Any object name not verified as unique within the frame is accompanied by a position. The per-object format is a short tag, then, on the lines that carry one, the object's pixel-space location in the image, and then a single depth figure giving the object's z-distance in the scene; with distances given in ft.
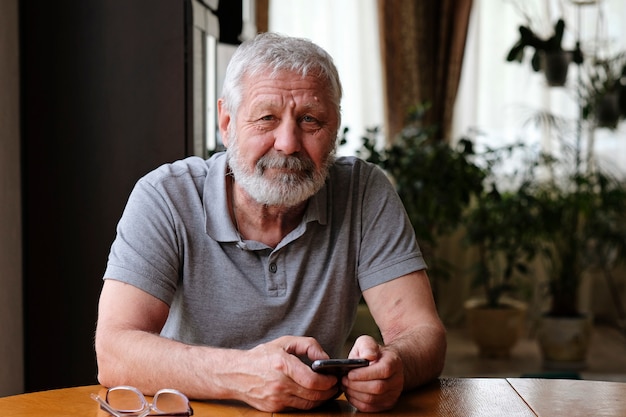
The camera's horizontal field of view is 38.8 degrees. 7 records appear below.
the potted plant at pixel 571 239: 17.69
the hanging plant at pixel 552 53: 17.42
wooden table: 5.02
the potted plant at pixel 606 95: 17.57
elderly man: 6.16
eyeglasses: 4.78
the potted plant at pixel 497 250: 17.89
